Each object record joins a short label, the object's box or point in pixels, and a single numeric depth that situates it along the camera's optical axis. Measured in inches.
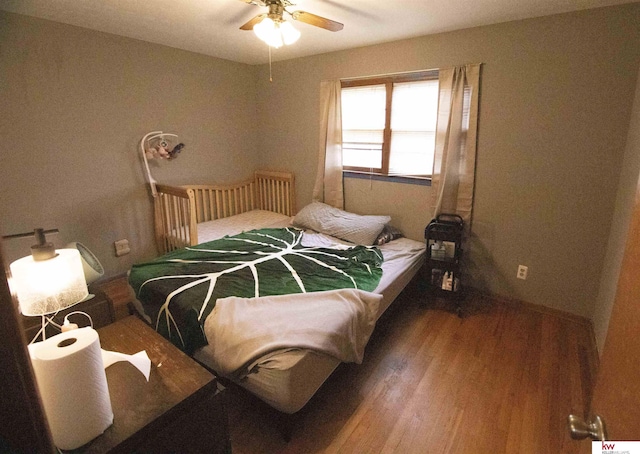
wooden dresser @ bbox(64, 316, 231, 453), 35.7
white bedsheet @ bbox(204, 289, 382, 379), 61.2
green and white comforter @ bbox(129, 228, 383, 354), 73.8
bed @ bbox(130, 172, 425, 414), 59.1
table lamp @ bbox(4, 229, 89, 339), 37.2
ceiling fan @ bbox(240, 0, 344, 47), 71.4
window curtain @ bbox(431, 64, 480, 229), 104.3
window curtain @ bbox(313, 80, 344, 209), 133.8
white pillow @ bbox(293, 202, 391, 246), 117.8
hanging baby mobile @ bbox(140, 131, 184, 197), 125.6
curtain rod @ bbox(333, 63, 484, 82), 109.9
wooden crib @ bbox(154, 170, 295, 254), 121.0
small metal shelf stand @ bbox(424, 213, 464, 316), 105.2
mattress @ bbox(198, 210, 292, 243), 129.0
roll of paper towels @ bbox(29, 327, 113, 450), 30.5
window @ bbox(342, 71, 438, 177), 115.6
